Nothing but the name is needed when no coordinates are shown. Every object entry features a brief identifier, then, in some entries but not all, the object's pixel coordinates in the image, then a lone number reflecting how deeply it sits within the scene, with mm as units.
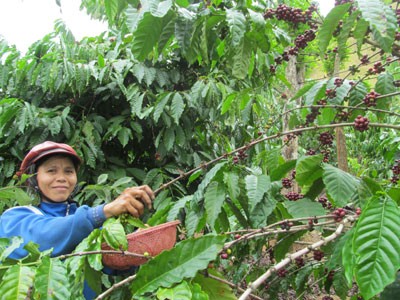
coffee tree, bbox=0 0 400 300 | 815
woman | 1294
